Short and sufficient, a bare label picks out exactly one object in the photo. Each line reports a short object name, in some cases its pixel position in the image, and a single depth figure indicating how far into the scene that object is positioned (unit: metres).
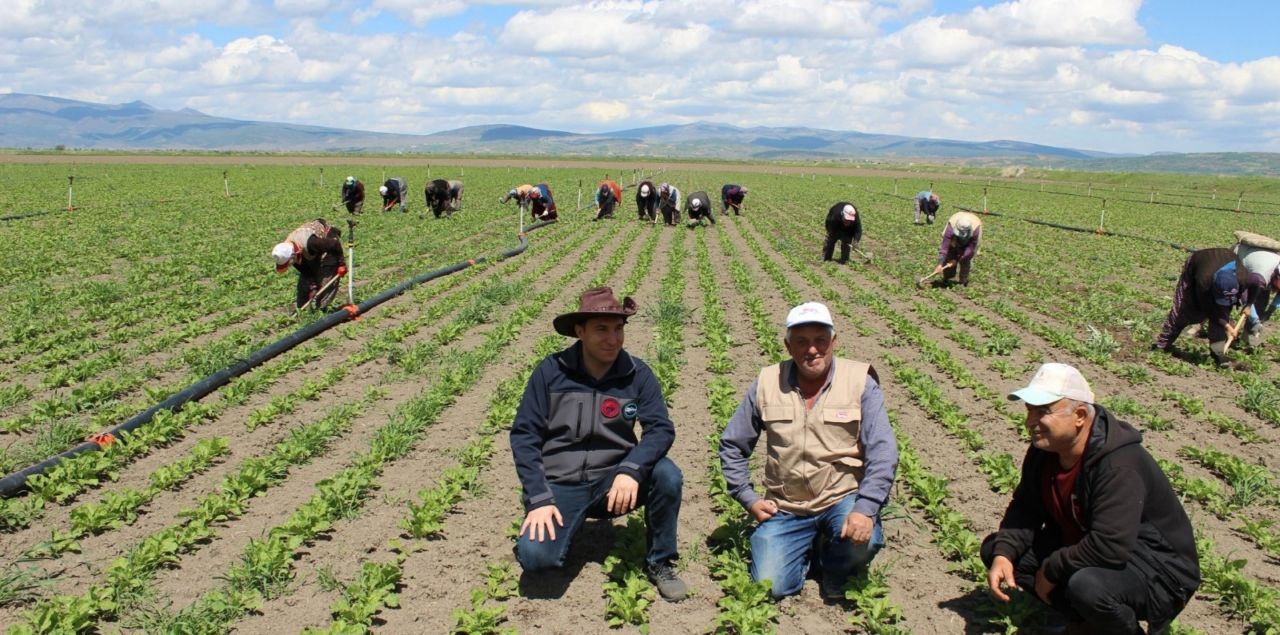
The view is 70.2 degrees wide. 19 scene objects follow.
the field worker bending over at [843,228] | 16.42
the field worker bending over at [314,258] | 10.28
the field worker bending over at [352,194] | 21.45
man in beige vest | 4.34
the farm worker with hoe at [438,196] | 24.00
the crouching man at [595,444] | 4.43
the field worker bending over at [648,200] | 24.38
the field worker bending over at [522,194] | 22.23
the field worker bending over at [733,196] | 27.38
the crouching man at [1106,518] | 3.57
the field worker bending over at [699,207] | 23.48
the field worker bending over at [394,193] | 25.14
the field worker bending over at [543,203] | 23.56
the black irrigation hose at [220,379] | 5.60
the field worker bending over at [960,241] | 13.91
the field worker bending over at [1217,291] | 9.16
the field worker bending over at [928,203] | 25.73
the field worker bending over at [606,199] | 25.77
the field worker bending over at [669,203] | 23.67
